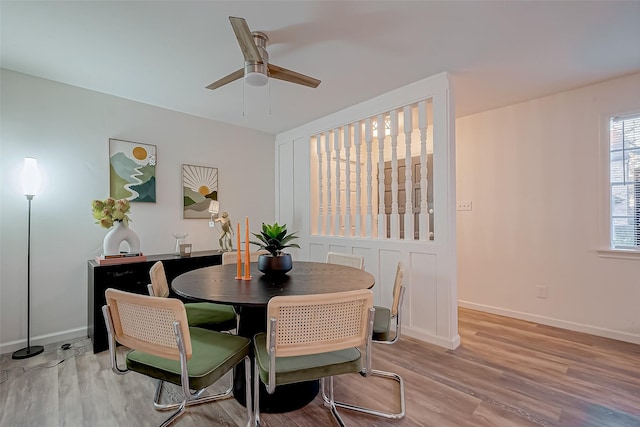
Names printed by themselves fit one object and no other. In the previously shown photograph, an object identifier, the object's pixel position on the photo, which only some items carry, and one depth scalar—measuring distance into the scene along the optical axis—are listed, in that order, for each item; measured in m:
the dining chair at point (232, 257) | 2.64
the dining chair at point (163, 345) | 1.17
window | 2.62
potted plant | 1.92
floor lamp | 2.41
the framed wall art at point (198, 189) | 3.53
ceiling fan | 1.60
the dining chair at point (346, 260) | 2.43
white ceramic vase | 2.67
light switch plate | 3.65
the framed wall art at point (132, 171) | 3.04
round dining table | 1.47
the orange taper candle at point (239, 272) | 1.86
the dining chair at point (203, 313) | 1.91
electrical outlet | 3.07
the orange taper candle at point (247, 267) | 1.80
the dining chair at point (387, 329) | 1.69
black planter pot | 1.91
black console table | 2.50
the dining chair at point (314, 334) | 1.18
